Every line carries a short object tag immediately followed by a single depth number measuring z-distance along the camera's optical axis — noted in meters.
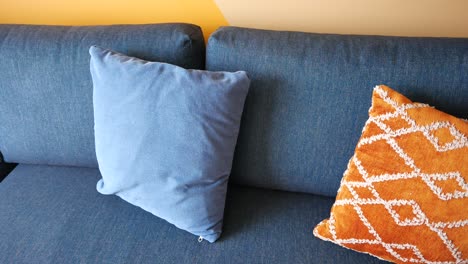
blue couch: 0.94
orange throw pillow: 0.82
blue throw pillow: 0.92
